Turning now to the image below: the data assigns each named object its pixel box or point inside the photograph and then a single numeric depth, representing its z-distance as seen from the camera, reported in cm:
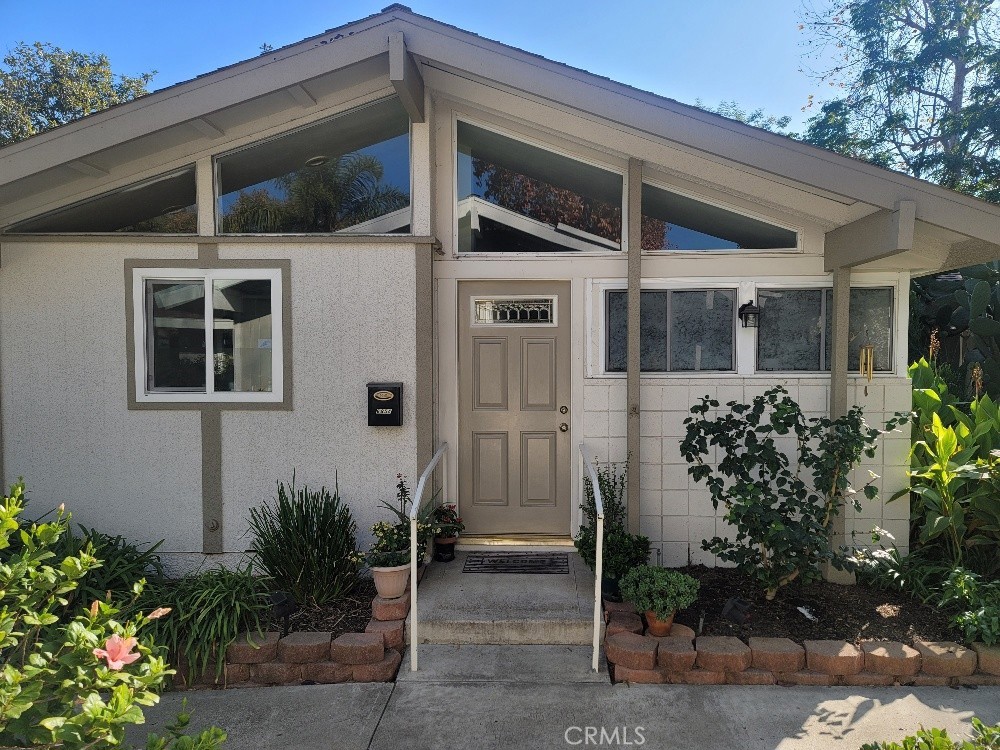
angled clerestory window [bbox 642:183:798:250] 489
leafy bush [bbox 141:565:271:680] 361
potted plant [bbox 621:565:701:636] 371
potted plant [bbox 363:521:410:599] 407
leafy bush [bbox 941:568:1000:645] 368
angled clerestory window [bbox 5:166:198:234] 465
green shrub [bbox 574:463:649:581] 431
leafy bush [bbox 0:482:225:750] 176
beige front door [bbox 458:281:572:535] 510
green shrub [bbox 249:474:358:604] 414
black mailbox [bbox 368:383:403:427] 461
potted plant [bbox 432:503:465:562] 485
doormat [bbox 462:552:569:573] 474
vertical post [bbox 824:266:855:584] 459
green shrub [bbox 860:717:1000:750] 198
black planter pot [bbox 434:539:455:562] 488
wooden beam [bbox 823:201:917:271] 369
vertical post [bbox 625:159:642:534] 474
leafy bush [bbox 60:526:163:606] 404
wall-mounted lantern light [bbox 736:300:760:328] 482
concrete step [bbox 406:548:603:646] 392
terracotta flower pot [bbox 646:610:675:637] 375
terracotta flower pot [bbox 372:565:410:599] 406
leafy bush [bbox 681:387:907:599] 396
